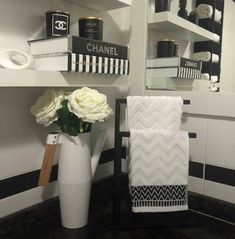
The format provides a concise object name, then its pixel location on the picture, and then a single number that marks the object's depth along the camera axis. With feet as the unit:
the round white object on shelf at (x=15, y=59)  2.10
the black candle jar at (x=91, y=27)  2.49
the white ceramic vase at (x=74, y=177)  2.48
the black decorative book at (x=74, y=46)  2.25
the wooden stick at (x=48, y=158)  2.46
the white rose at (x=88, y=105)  2.29
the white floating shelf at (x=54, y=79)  1.94
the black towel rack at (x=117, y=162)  2.60
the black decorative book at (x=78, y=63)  2.26
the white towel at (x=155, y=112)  2.68
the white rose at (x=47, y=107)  2.44
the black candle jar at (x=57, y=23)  2.35
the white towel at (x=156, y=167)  2.58
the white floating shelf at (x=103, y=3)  2.71
